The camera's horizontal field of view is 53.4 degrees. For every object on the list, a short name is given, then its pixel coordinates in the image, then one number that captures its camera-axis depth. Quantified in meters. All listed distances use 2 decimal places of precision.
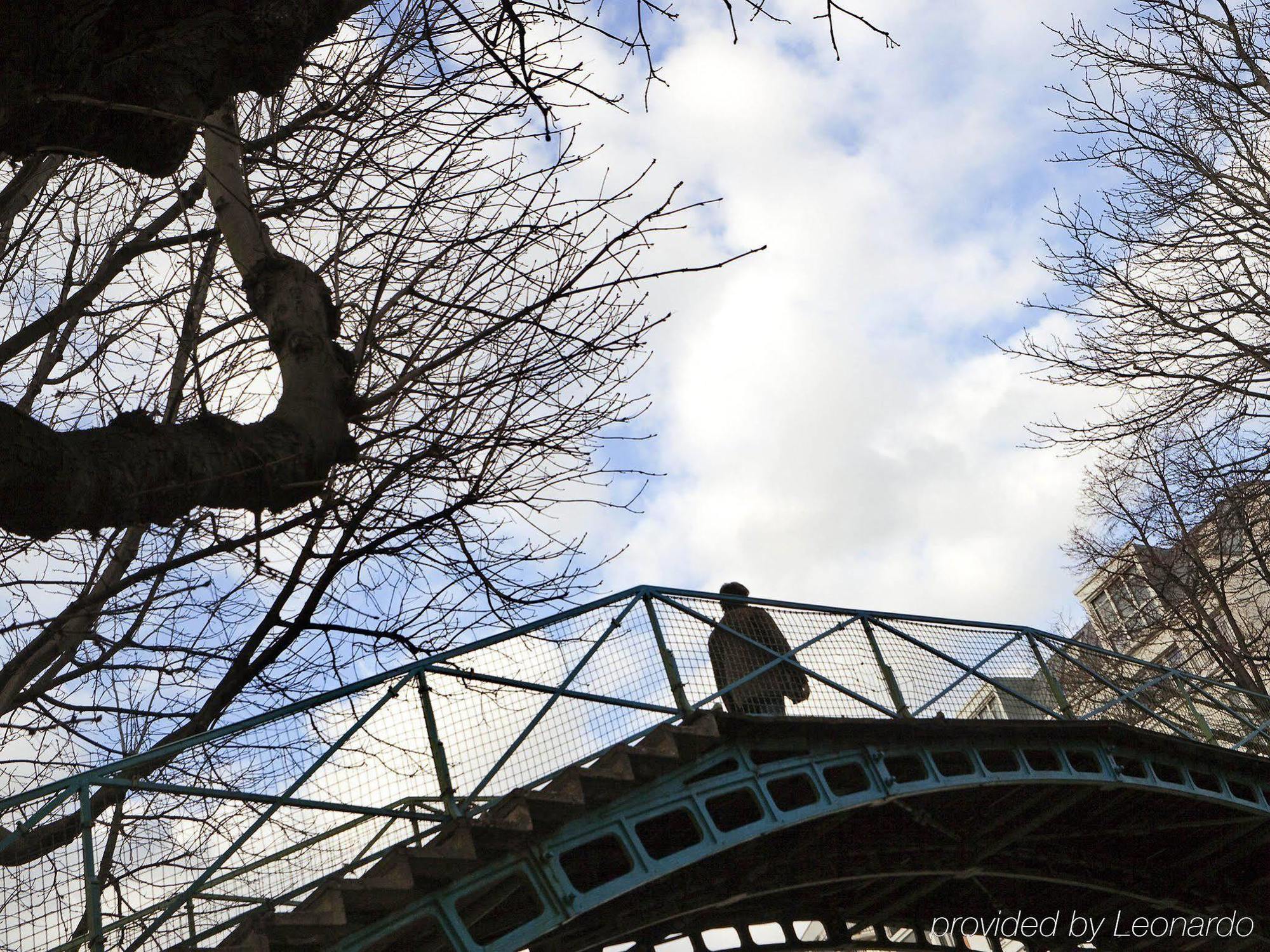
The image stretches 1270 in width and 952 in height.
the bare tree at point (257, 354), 5.85
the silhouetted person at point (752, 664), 10.30
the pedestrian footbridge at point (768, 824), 7.63
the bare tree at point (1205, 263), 17.22
